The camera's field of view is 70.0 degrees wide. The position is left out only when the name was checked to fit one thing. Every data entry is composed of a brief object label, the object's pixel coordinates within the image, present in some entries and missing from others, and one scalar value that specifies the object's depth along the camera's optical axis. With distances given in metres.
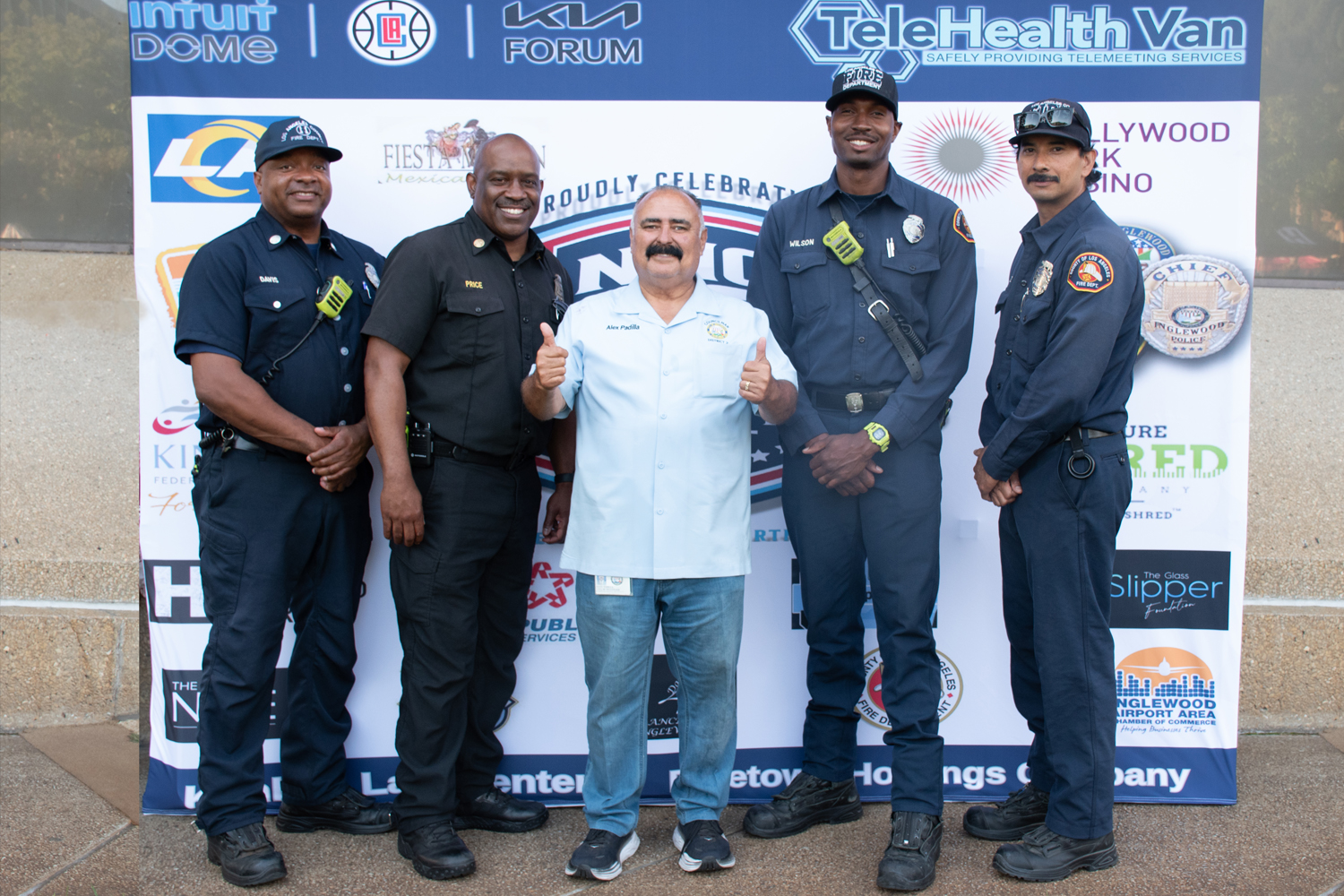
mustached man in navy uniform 2.62
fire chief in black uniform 2.78
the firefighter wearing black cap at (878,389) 2.80
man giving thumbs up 2.64
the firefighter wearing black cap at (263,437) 2.75
